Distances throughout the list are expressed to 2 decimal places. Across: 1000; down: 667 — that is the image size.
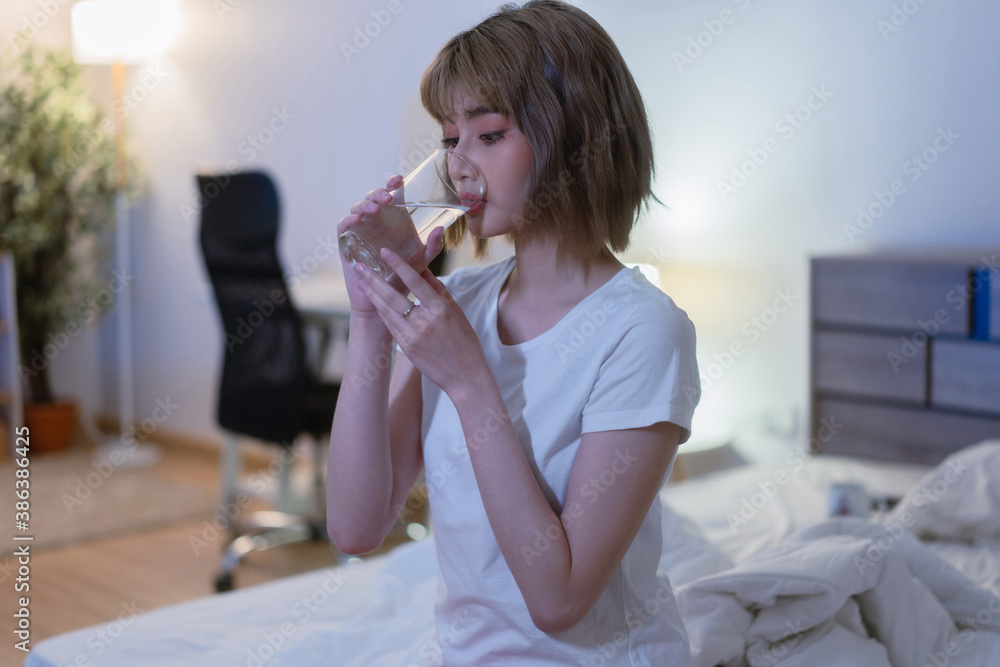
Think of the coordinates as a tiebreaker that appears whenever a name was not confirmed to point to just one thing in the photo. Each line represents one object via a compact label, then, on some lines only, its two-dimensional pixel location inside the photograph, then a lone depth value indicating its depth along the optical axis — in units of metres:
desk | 3.02
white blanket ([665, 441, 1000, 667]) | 1.23
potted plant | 4.02
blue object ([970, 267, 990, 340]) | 2.24
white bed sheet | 1.34
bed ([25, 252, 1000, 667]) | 1.25
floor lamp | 3.96
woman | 0.95
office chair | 2.70
